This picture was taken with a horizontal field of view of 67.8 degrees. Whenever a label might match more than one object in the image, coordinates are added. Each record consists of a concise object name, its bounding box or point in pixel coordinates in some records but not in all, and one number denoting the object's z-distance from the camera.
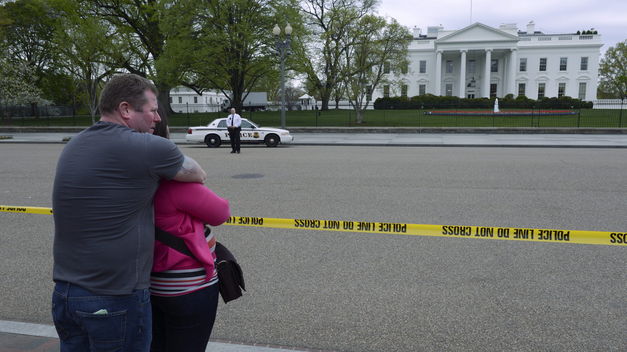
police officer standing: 17.39
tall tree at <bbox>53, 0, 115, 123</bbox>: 23.39
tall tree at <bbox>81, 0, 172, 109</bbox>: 33.66
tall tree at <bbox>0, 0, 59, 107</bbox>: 39.56
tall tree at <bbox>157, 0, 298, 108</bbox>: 27.72
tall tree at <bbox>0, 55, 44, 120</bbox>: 31.52
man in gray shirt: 1.93
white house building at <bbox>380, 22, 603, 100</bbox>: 73.31
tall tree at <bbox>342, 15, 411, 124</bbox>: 31.19
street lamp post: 23.16
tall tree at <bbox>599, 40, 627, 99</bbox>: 78.44
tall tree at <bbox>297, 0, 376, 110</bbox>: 34.25
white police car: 20.73
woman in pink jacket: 2.12
